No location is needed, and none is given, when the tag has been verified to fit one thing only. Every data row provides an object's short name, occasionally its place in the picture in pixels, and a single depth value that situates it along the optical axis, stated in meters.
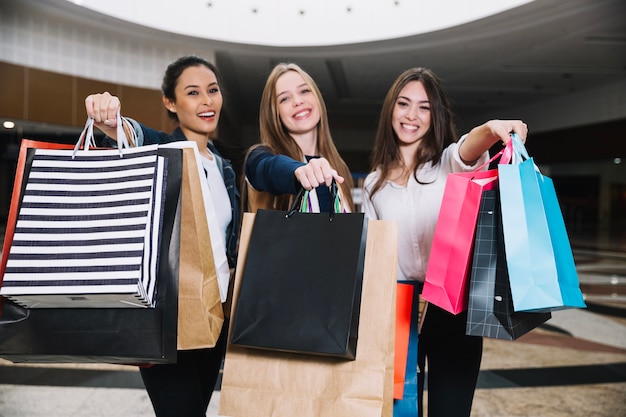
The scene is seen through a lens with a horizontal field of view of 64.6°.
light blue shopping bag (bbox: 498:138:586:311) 1.09
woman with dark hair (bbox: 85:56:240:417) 1.40
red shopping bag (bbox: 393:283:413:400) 1.33
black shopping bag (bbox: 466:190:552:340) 1.14
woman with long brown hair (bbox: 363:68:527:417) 1.53
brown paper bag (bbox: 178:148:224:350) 1.16
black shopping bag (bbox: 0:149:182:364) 1.12
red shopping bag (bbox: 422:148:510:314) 1.21
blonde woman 1.51
